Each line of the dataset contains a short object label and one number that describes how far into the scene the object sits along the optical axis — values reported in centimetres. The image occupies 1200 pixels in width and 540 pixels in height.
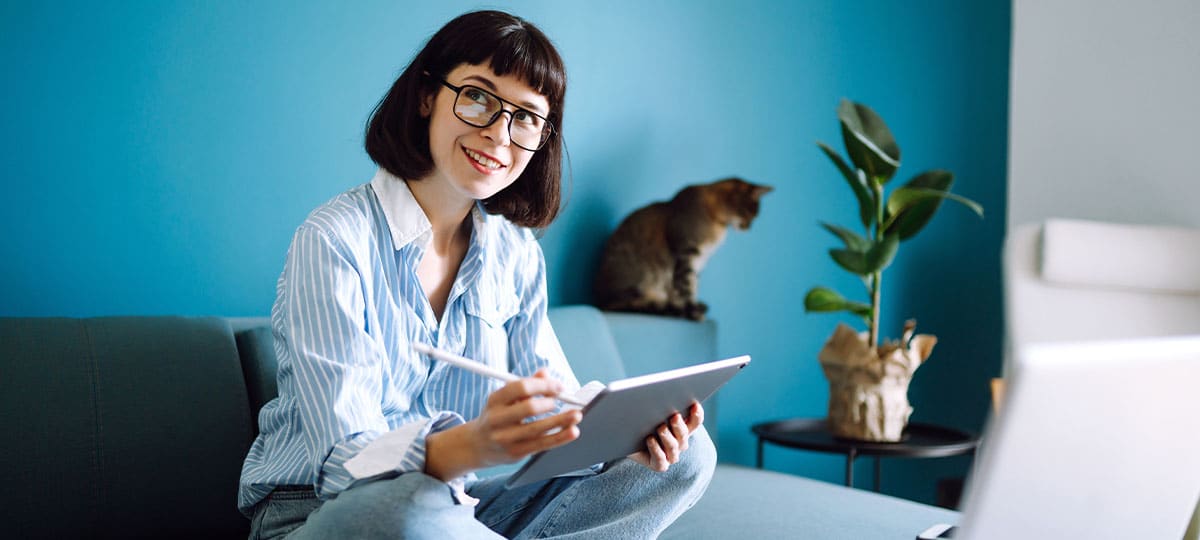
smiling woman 106
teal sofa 135
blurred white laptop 73
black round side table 239
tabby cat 236
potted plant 246
